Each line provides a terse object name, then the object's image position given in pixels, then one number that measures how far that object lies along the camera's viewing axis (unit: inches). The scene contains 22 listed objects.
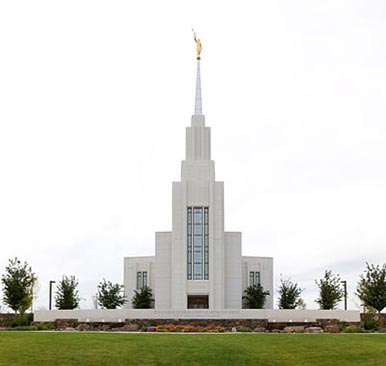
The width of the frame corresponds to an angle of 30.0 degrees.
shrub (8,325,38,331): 1434.5
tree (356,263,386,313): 1782.7
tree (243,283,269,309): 2065.7
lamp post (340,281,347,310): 2004.8
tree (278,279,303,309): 2075.5
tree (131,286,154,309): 2105.1
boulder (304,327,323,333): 1355.8
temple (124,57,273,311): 1990.7
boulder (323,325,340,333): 1373.0
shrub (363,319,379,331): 1546.5
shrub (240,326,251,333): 1355.1
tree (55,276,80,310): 1978.3
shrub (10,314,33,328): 1622.0
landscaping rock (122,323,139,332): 1459.9
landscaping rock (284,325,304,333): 1363.9
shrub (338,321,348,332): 1454.0
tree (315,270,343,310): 1966.0
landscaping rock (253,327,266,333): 1396.4
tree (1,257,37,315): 1818.4
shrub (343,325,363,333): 1388.5
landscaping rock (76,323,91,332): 1474.3
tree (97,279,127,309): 2078.0
